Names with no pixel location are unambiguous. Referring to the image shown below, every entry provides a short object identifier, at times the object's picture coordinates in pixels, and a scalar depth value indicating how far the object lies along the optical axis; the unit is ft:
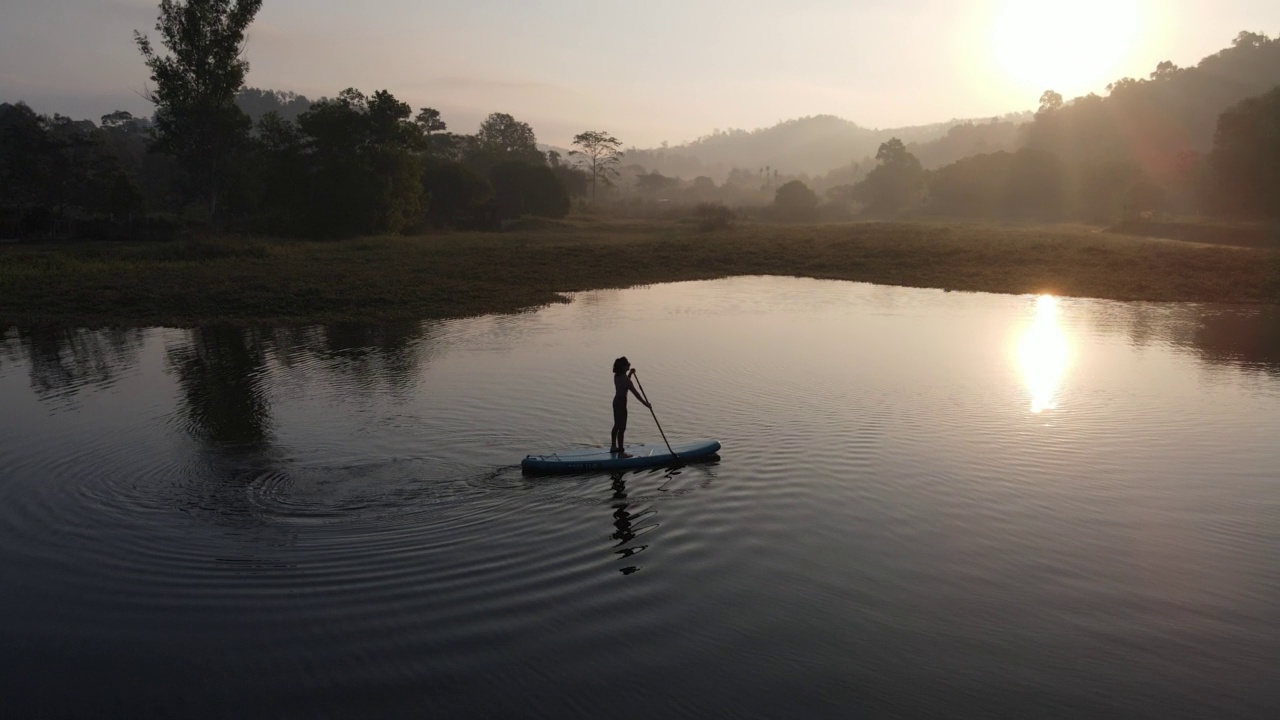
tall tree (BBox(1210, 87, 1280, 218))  183.83
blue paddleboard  41.60
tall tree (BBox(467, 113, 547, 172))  312.09
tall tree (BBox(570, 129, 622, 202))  352.08
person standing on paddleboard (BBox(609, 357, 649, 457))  44.27
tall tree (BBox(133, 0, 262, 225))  156.15
